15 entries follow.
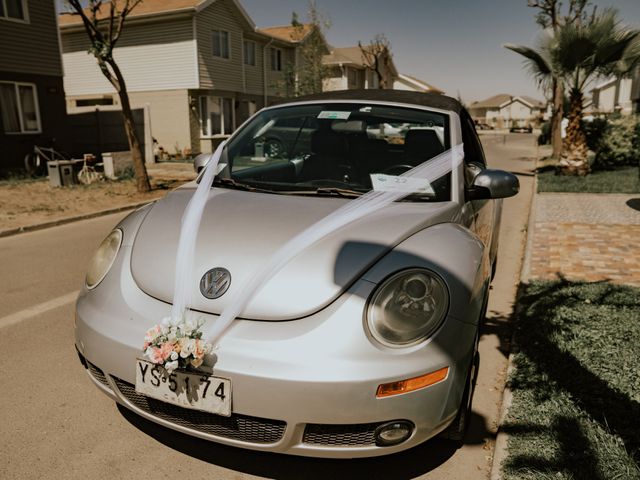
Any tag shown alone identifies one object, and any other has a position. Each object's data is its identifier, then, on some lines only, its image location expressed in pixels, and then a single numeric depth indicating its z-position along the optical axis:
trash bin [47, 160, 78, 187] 12.21
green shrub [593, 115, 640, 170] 15.32
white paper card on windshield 2.96
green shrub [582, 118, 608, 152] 15.98
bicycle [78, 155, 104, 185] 13.17
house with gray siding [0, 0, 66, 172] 14.89
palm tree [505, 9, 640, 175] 12.48
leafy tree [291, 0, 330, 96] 28.89
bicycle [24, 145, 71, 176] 14.81
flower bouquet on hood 2.02
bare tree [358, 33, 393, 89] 35.16
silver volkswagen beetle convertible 2.00
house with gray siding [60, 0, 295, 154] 22.03
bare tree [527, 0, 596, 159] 19.29
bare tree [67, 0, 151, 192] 10.56
